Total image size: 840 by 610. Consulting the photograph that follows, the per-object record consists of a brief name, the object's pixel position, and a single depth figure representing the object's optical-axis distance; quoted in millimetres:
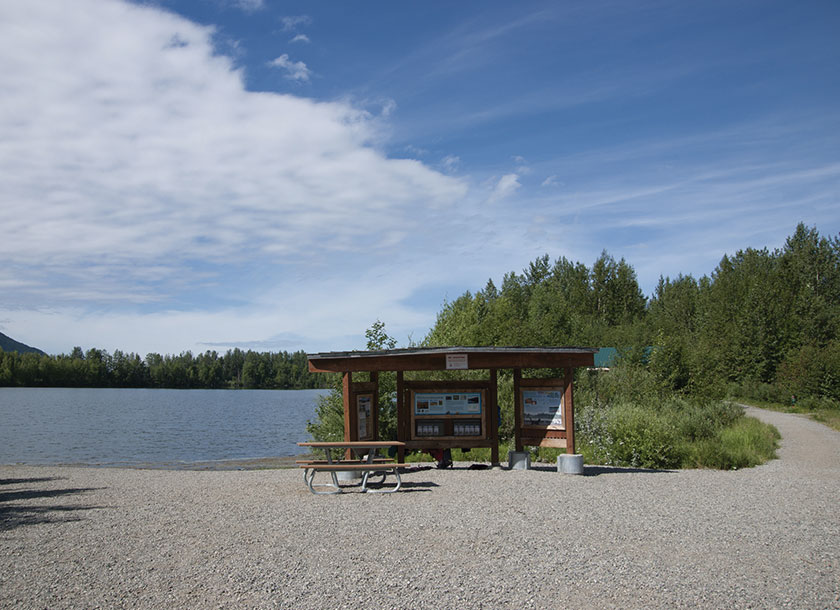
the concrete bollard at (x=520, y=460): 13023
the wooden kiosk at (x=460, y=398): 12820
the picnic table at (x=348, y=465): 10617
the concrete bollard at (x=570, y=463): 12375
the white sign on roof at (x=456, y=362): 12703
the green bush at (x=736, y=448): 14203
